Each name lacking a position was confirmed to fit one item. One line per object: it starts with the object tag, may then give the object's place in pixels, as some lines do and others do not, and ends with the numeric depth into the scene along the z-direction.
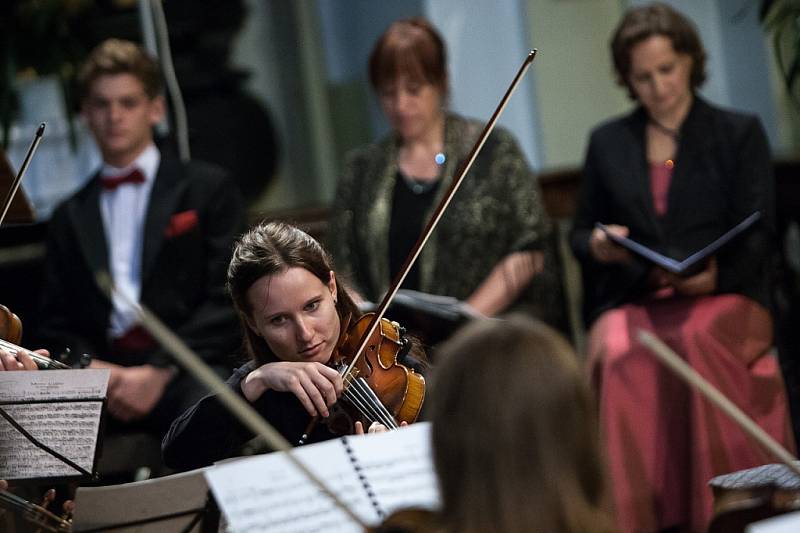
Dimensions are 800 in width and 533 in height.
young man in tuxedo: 8.83
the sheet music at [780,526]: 6.54
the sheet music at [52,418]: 7.62
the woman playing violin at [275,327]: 7.72
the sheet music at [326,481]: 7.33
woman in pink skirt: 8.71
